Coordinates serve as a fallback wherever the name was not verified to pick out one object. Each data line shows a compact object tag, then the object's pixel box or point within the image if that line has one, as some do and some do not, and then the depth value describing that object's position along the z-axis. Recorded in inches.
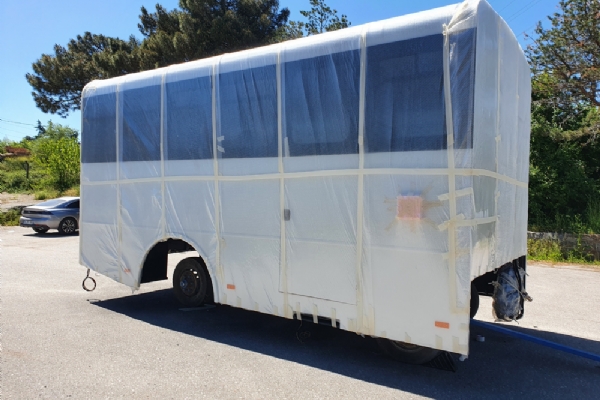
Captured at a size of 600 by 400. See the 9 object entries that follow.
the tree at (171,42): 784.9
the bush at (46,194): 1136.6
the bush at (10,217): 852.6
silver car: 683.4
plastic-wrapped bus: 165.3
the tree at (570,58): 482.6
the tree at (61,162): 1188.5
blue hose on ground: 179.0
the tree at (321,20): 843.4
